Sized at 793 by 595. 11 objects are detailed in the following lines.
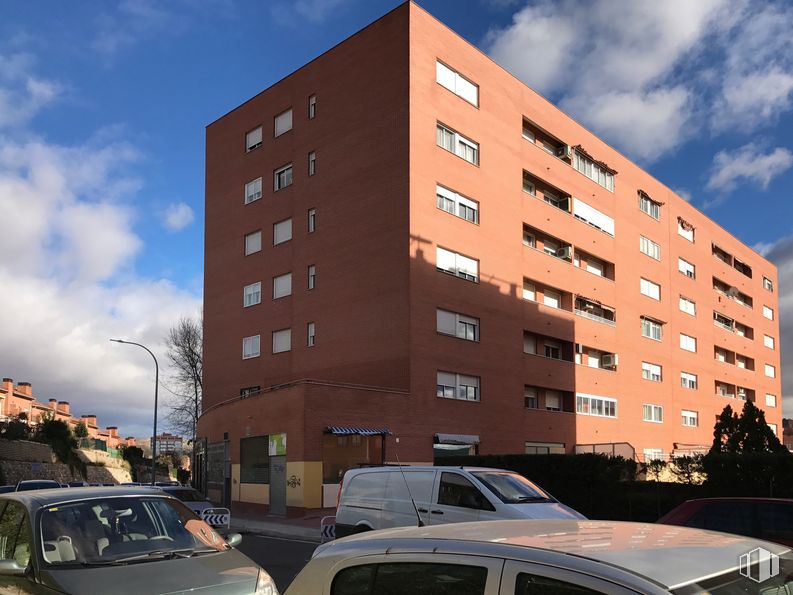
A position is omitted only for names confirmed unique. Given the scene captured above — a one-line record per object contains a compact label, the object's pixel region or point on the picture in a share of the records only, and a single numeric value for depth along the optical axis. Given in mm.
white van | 11609
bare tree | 60281
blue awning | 29141
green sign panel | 29969
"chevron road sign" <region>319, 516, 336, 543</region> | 13651
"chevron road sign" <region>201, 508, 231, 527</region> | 11703
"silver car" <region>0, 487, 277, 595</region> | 5594
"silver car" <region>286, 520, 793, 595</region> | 2572
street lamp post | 42269
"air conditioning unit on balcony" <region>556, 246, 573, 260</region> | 43875
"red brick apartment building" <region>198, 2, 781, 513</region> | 32469
